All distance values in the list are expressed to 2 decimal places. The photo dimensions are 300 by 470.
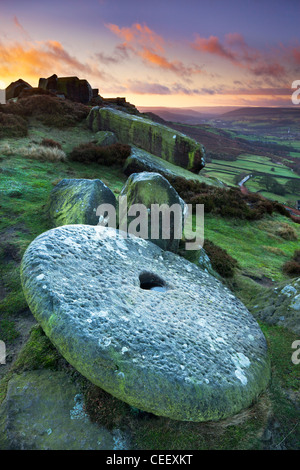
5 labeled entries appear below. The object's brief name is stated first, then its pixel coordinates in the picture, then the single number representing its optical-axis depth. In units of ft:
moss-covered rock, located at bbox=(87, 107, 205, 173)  65.05
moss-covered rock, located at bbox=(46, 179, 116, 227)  26.07
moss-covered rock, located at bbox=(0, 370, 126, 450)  10.87
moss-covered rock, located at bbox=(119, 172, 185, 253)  25.35
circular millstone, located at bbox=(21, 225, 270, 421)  11.28
